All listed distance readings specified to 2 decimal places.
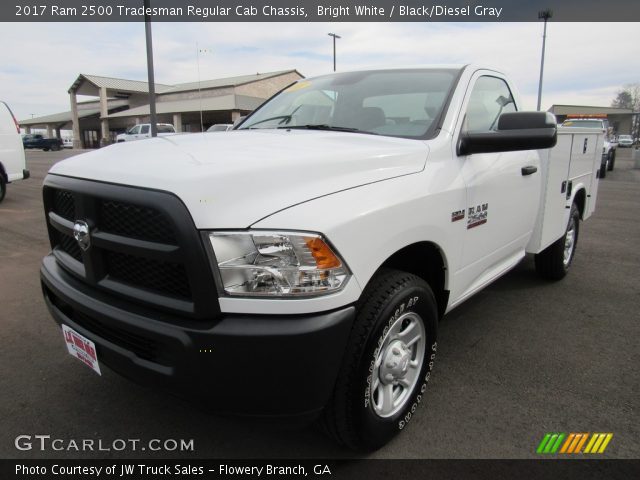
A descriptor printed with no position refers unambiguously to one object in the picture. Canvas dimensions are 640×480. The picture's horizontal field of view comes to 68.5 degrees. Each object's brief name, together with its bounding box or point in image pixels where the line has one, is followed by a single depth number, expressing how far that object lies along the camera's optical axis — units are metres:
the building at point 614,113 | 56.02
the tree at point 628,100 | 80.62
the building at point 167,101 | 39.23
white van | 9.68
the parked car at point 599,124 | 17.06
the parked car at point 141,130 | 28.03
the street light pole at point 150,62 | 10.18
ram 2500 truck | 1.66
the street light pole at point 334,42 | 26.30
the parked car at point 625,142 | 54.75
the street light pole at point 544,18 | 25.39
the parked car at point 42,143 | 44.09
